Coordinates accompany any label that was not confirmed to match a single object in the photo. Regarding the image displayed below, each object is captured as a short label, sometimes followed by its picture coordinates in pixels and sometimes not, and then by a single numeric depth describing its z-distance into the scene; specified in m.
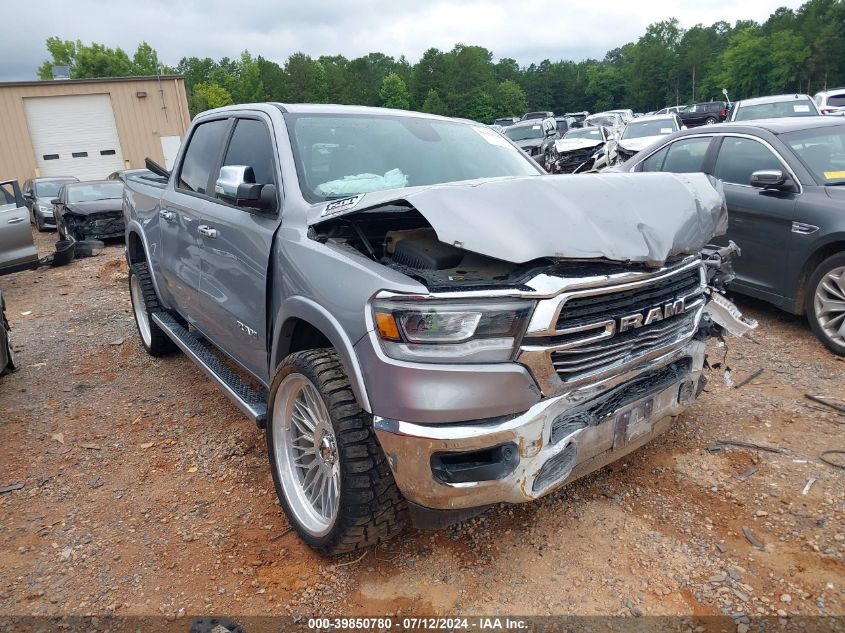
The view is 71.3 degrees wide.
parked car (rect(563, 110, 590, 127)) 31.18
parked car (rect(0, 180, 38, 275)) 8.68
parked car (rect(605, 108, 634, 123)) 26.74
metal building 23.47
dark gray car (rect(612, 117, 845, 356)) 4.48
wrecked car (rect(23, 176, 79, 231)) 16.31
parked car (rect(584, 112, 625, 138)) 23.93
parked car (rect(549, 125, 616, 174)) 15.28
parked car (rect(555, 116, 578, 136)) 27.31
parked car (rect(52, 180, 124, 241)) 12.61
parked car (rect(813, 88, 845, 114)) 18.07
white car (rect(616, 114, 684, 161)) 13.47
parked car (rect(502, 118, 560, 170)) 19.11
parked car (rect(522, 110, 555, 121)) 36.96
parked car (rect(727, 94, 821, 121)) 11.23
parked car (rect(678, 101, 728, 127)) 22.89
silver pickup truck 2.08
